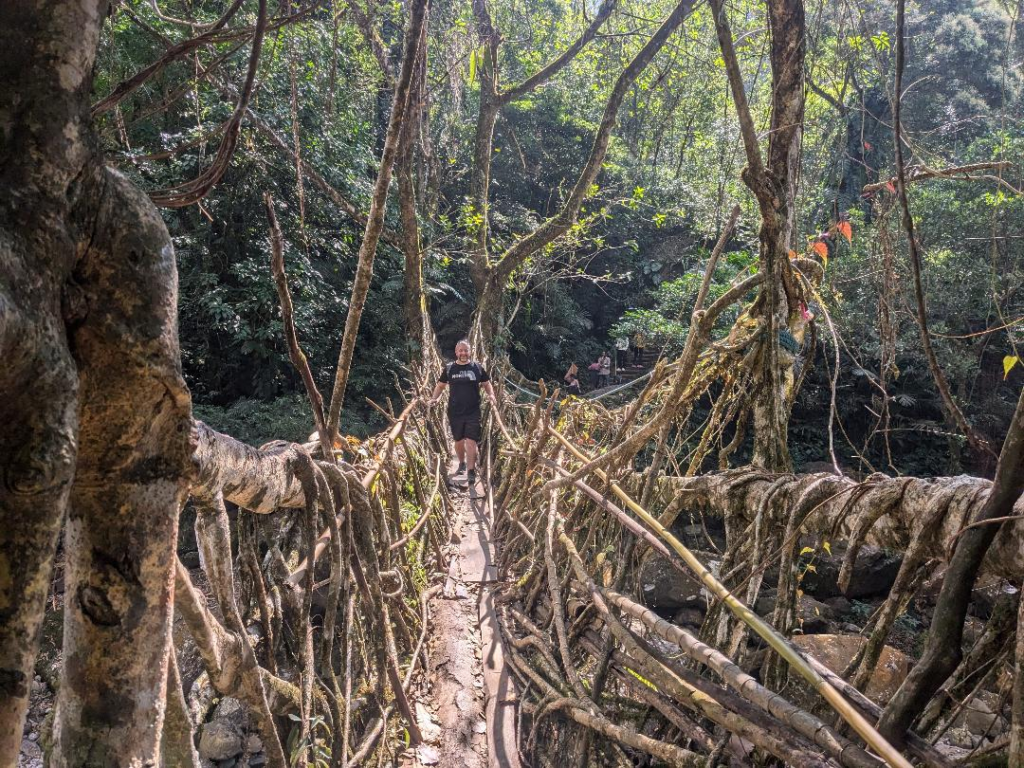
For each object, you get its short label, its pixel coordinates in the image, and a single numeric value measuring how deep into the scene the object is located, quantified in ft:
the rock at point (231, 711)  10.38
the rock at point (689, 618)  18.33
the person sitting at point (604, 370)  33.06
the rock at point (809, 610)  18.11
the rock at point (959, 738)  11.96
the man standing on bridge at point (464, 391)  16.63
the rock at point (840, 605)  20.20
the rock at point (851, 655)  12.00
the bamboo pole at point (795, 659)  2.89
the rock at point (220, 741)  9.66
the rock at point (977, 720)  12.98
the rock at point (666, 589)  18.75
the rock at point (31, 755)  10.66
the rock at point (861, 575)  20.15
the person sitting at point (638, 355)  40.50
